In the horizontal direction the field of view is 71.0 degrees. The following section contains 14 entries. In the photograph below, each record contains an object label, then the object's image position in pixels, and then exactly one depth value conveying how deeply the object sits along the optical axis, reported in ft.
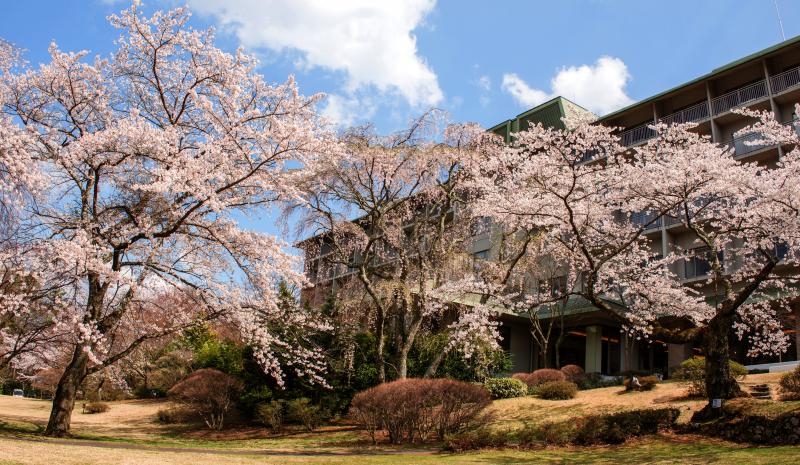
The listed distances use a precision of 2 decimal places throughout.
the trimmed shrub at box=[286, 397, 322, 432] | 63.87
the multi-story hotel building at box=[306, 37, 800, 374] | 88.89
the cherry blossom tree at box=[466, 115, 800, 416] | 41.39
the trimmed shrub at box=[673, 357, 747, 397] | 51.62
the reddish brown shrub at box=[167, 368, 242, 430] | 70.69
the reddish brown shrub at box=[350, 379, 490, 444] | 48.73
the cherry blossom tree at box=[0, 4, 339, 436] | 39.96
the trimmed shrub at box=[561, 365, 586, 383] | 77.77
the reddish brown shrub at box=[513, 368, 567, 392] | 71.00
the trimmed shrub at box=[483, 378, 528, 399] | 67.31
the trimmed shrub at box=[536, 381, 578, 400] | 60.64
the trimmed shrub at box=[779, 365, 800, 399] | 44.21
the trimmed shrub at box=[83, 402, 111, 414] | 92.12
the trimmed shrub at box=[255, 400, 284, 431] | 65.46
